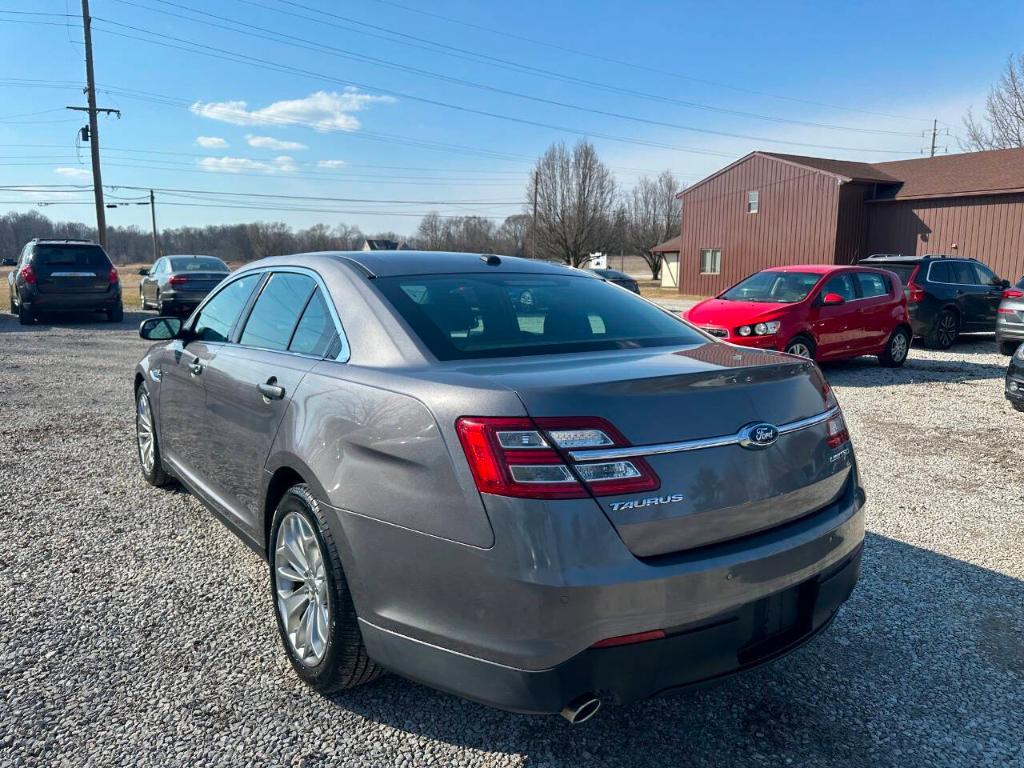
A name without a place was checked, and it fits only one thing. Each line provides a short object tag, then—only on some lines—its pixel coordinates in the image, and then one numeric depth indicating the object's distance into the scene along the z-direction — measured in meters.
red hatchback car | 9.83
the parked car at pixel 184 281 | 16.44
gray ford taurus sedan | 2.03
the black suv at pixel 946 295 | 13.26
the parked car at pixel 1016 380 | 7.66
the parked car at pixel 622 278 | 24.03
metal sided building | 26.72
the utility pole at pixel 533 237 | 52.49
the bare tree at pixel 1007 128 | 37.88
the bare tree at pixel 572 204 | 52.59
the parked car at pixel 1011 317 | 11.38
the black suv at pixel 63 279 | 16.61
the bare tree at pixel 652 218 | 71.81
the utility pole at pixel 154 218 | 67.81
